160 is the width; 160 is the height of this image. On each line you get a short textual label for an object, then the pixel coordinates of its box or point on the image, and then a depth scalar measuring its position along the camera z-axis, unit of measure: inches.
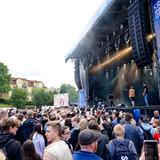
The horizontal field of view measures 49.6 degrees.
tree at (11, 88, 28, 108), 1569.0
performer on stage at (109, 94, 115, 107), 477.6
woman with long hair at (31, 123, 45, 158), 116.0
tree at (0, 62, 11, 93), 1563.9
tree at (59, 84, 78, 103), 2299.3
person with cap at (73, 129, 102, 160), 63.8
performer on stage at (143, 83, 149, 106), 348.4
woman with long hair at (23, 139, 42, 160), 69.3
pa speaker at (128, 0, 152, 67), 256.7
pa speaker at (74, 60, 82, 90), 582.7
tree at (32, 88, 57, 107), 1797.9
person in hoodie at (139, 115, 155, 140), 130.7
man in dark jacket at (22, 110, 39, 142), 139.7
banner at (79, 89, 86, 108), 593.4
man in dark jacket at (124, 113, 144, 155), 123.8
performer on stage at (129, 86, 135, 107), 385.6
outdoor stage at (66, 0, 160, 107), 261.3
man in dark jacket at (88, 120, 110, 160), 96.9
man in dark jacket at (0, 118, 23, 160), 77.5
